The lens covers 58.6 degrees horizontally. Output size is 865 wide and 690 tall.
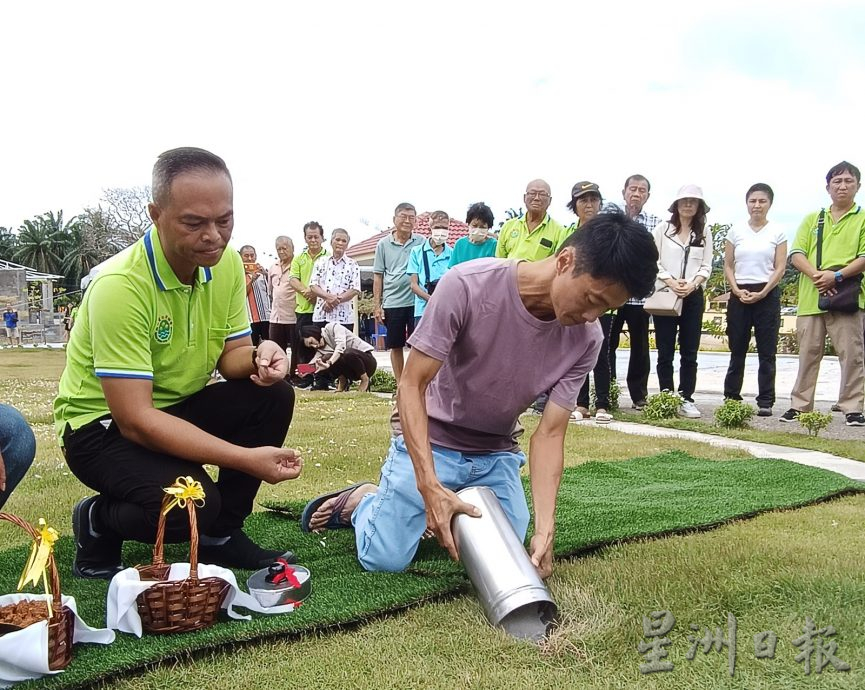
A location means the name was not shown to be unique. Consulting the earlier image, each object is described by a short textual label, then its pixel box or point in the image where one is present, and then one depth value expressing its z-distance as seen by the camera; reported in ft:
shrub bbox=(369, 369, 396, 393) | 31.32
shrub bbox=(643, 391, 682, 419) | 20.86
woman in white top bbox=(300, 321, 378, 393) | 29.01
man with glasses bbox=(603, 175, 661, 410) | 21.35
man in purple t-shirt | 7.39
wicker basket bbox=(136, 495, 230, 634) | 6.76
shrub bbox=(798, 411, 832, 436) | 17.88
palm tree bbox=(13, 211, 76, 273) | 212.64
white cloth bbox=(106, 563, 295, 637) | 6.75
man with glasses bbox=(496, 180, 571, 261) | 20.03
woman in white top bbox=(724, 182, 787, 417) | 21.26
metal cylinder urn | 7.11
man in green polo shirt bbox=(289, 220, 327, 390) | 30.89
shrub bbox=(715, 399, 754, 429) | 19.44
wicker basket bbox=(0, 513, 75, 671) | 6.04
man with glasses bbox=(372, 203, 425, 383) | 27.04
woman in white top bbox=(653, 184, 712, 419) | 20.85
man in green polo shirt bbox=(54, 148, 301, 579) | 7.78
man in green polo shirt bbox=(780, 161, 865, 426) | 19.62
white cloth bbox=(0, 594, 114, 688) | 5.83
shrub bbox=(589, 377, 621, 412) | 22.63
